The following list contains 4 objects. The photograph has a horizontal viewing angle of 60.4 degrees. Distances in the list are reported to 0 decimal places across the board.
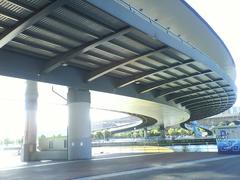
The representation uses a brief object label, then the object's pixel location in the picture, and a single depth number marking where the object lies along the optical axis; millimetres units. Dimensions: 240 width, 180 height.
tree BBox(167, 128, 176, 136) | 72924
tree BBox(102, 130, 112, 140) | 71875
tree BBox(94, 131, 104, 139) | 73672
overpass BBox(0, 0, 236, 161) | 9980
